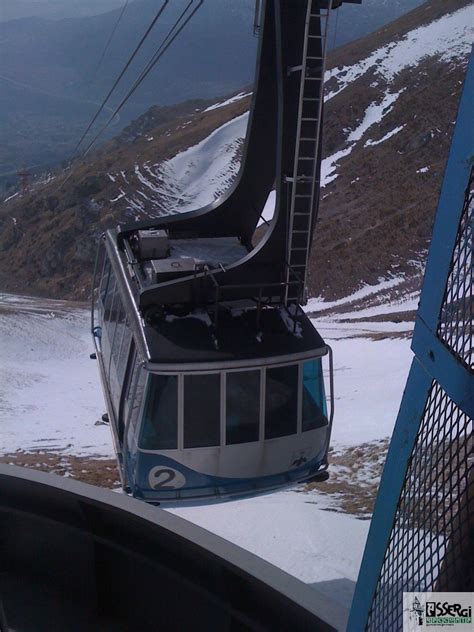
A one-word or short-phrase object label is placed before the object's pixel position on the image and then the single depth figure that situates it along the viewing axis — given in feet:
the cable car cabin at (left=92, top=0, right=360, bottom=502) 19.65
